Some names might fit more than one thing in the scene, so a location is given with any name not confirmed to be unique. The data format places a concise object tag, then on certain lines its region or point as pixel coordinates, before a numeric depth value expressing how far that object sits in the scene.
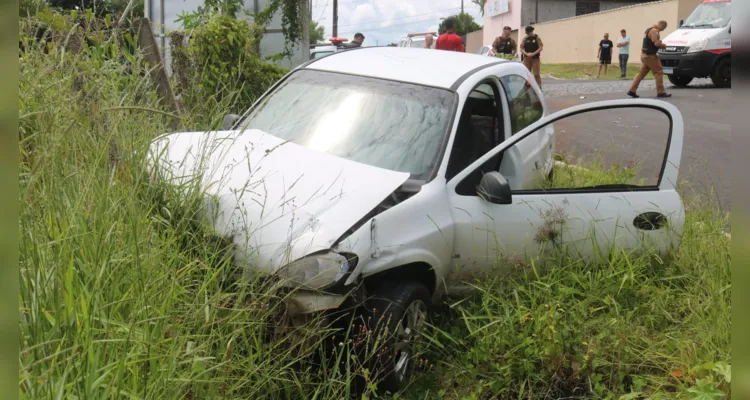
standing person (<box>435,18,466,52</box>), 13.81
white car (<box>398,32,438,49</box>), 36.44
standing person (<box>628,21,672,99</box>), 17.43
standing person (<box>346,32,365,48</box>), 17.93
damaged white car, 3.66
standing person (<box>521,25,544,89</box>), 19.00
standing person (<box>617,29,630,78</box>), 31.67
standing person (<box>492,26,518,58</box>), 19.05
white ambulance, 20.94
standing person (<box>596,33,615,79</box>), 33.09
